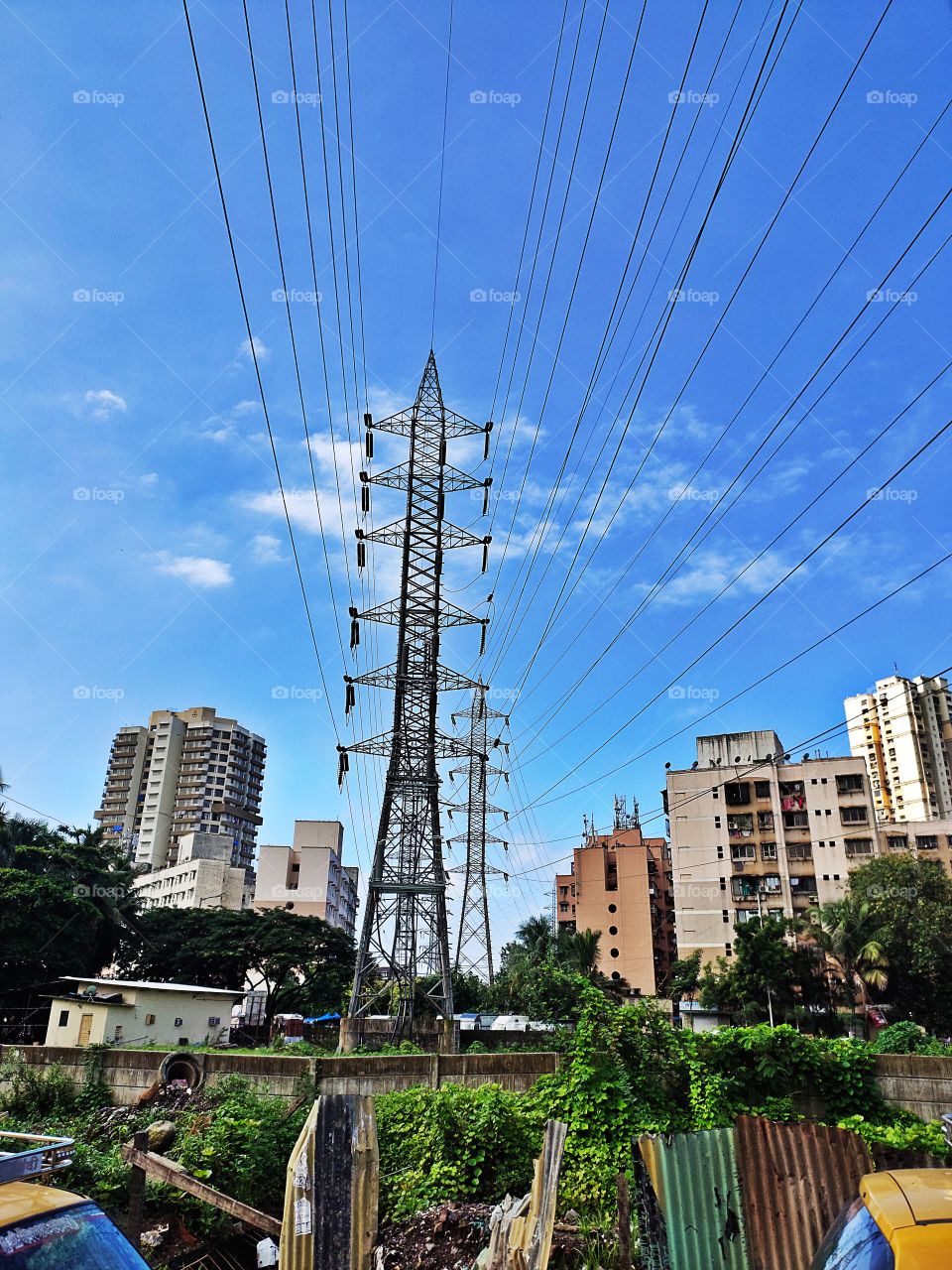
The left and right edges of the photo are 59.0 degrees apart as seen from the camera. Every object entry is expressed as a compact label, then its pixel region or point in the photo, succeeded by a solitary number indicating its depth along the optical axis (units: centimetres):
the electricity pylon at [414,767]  2881
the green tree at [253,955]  5203
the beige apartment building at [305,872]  9088
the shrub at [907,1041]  2147
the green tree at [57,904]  3712
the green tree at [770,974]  3491
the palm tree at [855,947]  3762
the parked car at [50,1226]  401
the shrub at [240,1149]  1234
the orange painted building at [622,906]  6344
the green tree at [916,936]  3788
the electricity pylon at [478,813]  5009
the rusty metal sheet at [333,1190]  834
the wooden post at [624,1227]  840
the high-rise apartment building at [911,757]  13062
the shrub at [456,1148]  1162
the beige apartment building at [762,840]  5734
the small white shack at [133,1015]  2288
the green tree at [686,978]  5597
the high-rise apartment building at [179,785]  11706
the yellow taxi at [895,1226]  363
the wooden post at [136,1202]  923
